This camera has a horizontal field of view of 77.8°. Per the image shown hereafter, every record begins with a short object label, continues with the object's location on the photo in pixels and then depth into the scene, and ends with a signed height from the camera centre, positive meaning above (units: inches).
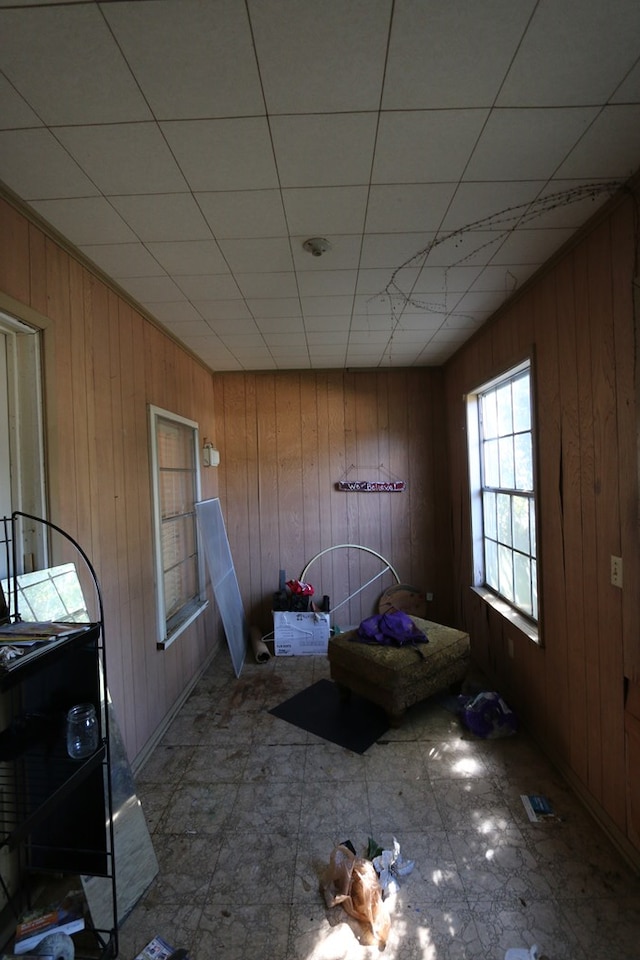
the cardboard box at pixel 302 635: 140.8 -56.4
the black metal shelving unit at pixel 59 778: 49.1 -37.4
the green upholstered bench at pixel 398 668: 93.0 -48.1
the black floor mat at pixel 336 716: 93.4 -61.7
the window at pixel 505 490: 97.1 -5.7
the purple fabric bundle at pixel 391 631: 100.5 -40.8
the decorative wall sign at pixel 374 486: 153.0 -4.6
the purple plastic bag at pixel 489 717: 91.1 -58.0
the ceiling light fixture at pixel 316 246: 68.7 +40.6
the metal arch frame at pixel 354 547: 153.3 -33.9
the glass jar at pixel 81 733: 51.6 -33.1
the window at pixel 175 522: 99.4 -12.1
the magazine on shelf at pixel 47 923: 49.9 -57.6
